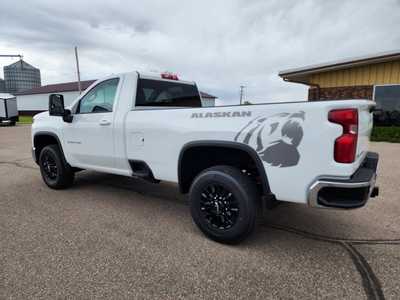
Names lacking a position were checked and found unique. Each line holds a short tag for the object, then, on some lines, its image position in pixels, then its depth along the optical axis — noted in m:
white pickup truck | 2.23
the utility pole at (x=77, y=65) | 26.41
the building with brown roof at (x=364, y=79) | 10.13
